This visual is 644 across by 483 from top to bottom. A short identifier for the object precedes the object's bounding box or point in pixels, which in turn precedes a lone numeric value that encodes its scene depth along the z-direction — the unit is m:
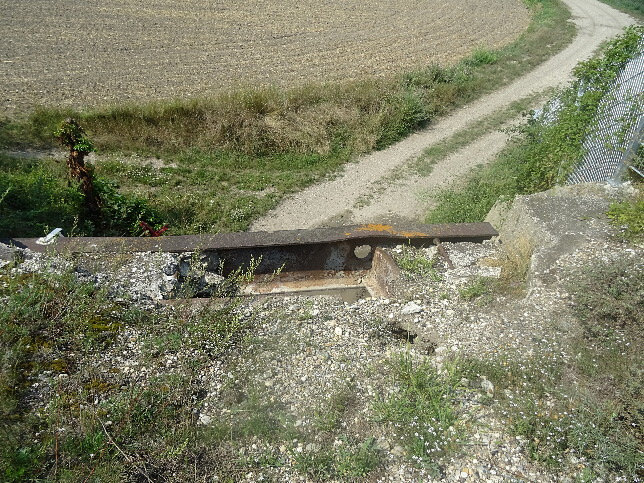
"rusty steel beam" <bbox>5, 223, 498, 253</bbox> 6.09
